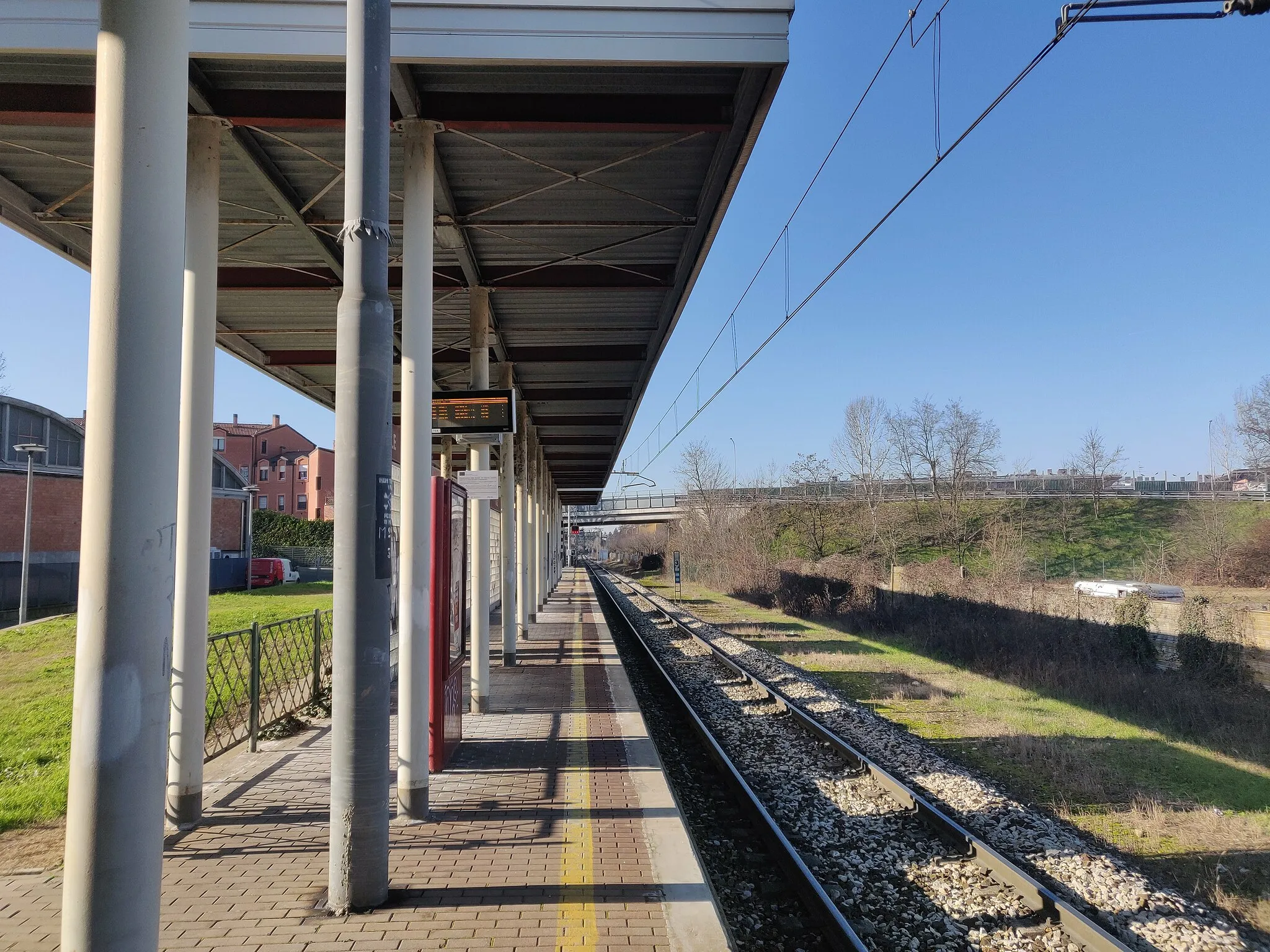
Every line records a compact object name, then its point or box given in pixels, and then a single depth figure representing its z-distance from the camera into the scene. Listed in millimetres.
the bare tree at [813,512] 44000
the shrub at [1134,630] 16484
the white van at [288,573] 46781
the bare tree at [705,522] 51969
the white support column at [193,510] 6133
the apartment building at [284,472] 74188
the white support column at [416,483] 6613
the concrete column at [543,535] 31344
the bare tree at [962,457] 42844
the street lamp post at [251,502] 41831
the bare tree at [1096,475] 52406
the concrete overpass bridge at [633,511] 71812
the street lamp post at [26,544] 22706
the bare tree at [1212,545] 30438
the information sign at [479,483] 10289
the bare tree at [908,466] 43938
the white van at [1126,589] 24828
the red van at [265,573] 44281
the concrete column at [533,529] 22391
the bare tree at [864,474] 42812
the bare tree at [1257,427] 37062
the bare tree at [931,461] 43906
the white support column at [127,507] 2754
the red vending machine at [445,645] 7438
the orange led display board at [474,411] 8875
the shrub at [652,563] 83250
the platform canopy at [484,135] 6082
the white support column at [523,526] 19734
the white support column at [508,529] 14695
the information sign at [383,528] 4672
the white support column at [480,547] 10594
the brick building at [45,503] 30266
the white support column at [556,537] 45969
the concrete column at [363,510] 4594
